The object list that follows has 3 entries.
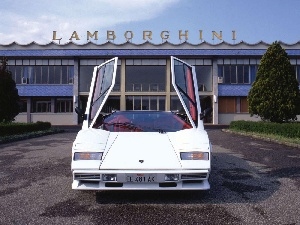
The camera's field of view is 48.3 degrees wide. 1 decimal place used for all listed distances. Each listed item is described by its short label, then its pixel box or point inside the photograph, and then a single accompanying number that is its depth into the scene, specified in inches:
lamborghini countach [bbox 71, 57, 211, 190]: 165.0
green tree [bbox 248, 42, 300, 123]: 732.0
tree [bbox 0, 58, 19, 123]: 743.8
